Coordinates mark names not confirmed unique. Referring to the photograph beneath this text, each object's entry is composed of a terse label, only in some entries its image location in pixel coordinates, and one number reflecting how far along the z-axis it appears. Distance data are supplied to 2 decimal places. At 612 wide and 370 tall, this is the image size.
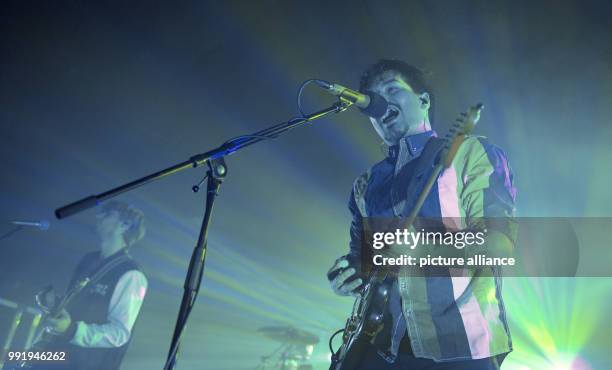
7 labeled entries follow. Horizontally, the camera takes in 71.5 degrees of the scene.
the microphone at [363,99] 2.31
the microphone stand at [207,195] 1.65
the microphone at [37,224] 4.11
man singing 1.78
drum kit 6.50
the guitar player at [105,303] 3.72
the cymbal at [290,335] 6.50
